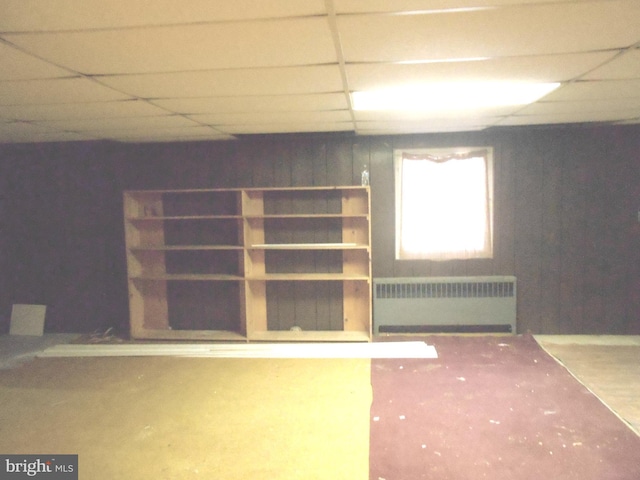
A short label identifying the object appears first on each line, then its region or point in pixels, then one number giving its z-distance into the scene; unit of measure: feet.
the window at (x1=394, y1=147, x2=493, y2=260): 14.38
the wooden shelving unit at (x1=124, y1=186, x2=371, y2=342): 14.75
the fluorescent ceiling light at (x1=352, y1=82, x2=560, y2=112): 8.71
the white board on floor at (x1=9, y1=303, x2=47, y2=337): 16.01
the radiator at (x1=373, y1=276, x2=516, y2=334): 14.61
